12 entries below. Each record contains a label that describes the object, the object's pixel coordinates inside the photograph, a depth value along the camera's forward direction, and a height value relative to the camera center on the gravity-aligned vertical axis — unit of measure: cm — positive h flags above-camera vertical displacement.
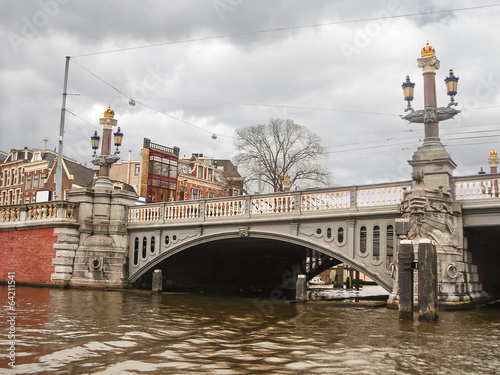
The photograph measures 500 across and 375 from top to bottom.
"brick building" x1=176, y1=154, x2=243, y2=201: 5591 +932
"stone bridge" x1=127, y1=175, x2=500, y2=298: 1497 +152
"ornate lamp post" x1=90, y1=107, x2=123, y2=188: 2331 +528
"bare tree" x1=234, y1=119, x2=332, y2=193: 3950 +857
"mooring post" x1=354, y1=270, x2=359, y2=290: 3863 -120
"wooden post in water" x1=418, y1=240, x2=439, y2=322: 1141 -30
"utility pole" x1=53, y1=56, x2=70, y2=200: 2443 +641
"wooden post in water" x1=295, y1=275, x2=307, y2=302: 1809 -87
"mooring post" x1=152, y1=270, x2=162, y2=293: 2178 -79
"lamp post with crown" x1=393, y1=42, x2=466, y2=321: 1438 +220
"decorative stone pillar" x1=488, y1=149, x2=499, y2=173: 2675 +571
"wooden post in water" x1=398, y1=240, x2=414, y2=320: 1173 -36
